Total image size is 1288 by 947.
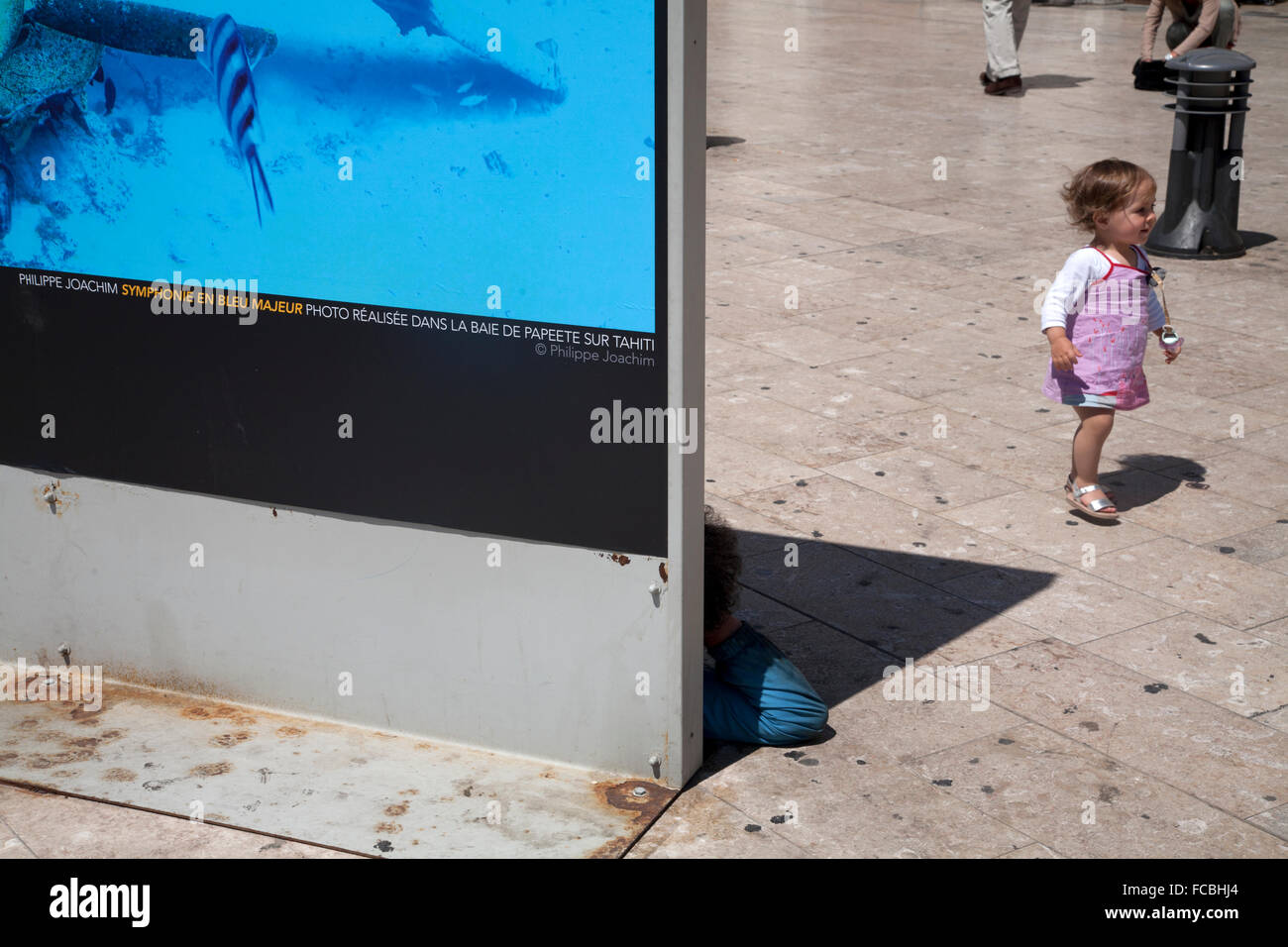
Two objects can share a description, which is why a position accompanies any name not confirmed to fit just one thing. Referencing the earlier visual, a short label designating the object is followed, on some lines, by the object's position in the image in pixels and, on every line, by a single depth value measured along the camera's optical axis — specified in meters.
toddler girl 5.42
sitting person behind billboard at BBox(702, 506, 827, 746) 3.97
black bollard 9.19
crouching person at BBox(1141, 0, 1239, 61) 14.48
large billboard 3.49
